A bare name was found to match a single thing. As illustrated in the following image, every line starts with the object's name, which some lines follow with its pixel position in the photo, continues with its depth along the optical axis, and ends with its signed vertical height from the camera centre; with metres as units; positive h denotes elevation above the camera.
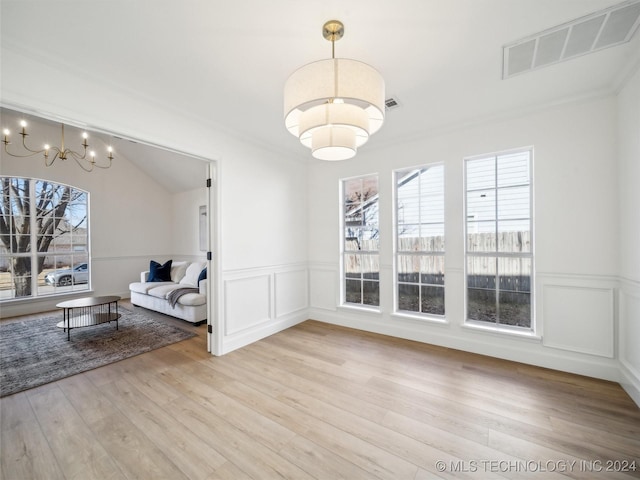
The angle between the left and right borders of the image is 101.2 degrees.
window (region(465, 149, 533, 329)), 2.94 -0.03
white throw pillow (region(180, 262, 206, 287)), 5.02 -0.66
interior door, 3.14 -0.26
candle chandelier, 4.91 +1.74
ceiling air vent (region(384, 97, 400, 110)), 2.59 +1.37
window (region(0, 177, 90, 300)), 4.88 +0.08
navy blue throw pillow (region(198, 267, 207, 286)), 4.64 -0.62
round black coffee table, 3.71 -1.16
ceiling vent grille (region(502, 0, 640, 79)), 1.64 +1.37
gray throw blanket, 4.41 -0.89
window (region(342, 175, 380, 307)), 3.95 -0.06
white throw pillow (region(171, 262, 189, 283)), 5.60 -0.65
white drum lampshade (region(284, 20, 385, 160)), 1.45 +0.81
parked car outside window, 5.37 -0.72
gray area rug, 2.67 -1.33
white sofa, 4.25 -0.95
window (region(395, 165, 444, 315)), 3.43 -0.03
